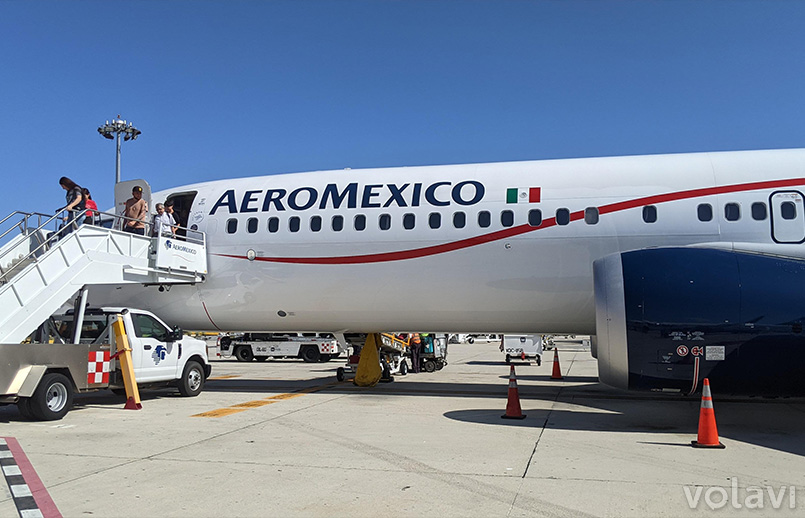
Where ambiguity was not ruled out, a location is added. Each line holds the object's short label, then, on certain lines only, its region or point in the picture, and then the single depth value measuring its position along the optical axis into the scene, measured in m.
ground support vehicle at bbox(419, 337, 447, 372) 25.00
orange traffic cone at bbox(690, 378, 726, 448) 8.84
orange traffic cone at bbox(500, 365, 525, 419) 11.35
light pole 31.89
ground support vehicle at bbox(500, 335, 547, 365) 30.41
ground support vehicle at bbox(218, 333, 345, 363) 31.11
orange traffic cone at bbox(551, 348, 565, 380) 21.45
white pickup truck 11.13
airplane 10.37
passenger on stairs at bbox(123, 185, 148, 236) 14.80
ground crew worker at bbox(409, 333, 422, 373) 23.97
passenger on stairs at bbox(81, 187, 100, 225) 14.33
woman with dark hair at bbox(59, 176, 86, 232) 14.09
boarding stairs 11.63
